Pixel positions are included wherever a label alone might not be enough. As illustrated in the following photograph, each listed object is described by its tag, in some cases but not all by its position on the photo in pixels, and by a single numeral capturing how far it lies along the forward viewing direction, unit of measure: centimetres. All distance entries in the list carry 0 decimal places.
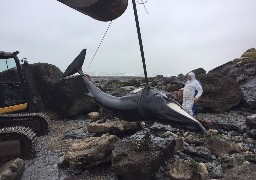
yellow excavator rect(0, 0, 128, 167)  492
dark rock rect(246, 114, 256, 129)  572
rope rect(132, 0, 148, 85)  274
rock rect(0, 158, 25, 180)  380
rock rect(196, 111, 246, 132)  598
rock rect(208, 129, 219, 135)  564
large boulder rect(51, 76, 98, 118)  843
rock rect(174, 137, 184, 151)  462
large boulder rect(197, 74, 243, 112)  784
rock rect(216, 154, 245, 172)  408
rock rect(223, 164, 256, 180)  331
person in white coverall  675
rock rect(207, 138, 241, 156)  448
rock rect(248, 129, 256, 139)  541
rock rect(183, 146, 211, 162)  433
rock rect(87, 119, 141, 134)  533
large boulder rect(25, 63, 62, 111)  862
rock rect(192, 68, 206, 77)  1329
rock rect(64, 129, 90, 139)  600
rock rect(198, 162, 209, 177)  385
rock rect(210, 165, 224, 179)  379
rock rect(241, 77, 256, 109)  777
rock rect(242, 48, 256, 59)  1576
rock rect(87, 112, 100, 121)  795
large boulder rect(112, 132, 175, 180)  357
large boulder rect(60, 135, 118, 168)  415
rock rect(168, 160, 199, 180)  358
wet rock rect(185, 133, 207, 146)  488
